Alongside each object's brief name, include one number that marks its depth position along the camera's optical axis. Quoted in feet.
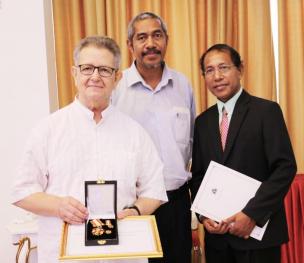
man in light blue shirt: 6.95
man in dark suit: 5.79
